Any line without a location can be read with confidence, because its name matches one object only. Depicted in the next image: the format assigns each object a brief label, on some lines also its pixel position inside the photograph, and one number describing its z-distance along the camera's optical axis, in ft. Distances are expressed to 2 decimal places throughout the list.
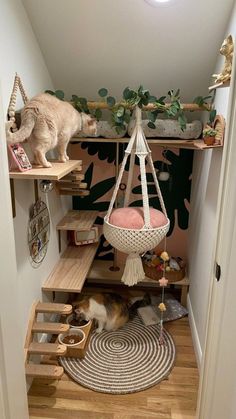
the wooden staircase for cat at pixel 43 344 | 5.65
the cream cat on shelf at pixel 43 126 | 4.81
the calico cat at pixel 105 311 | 7.41
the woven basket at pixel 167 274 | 8.13
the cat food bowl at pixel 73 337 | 6.82
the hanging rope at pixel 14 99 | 4.85
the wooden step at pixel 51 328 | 6.01
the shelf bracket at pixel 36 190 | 6.18
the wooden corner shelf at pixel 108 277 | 8.38
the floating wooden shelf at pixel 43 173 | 4.62
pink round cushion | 6.27
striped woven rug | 6.26
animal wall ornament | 4.53
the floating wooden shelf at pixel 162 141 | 7.25
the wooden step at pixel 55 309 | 6.20
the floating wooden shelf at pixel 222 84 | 4.45
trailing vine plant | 6.09
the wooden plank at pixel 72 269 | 6.70
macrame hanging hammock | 6.12
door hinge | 3.80
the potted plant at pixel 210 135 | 5.62
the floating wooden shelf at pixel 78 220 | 7.63
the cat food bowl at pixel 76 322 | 7.26
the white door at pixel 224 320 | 3.44
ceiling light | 5.13
